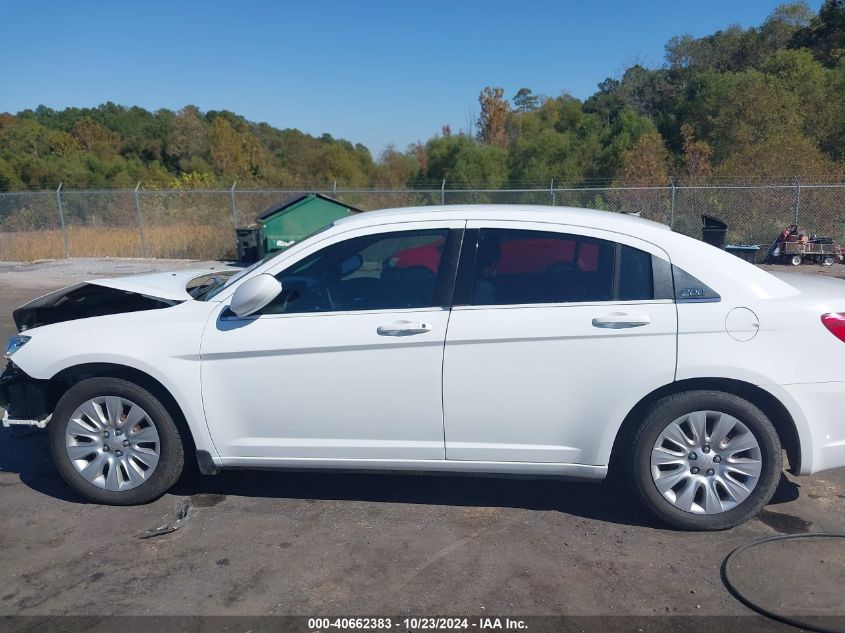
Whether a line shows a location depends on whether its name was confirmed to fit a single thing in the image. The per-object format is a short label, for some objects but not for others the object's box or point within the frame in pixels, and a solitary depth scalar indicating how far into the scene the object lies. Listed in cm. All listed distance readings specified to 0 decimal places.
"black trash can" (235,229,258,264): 1688
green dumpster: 1556
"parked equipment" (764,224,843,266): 1597
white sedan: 397
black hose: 324
